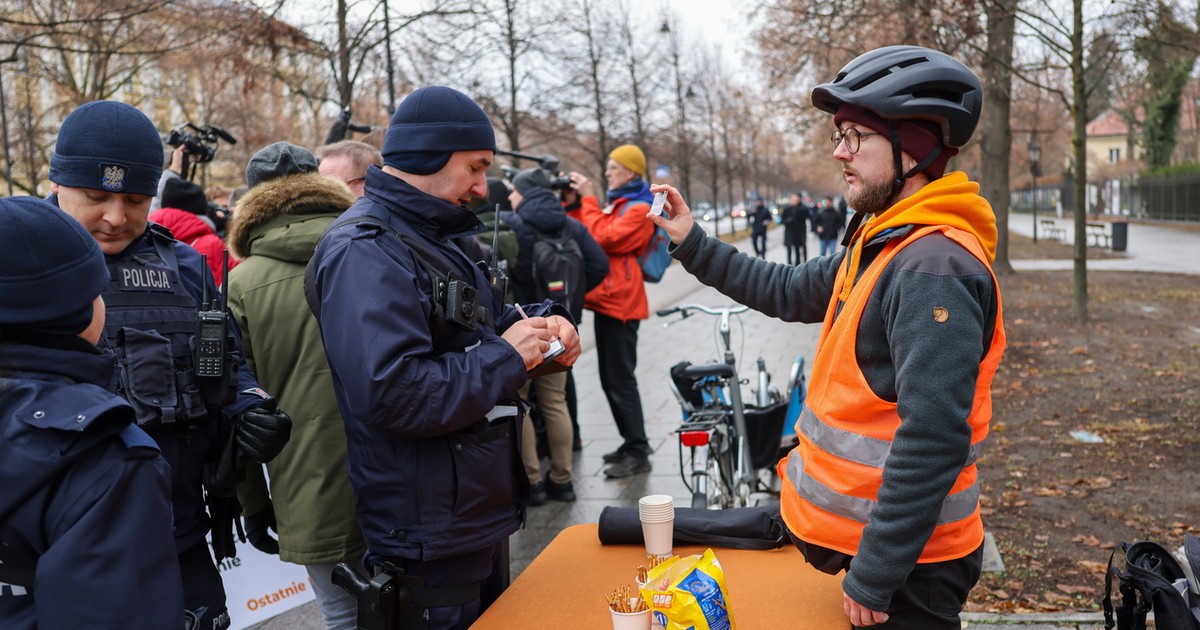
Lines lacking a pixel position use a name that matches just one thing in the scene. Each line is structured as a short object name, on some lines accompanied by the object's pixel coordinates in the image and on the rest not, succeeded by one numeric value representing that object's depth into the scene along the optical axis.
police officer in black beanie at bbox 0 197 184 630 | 1.62
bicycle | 4.81
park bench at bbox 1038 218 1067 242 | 37.59
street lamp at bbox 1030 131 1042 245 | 34.56
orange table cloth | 2.33
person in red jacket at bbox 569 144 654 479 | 6.74
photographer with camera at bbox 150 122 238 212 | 5.24
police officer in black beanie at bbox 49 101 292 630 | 2.49
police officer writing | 2.31
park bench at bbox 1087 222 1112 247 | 28.55
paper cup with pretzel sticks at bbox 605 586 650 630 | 2.07
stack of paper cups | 2.61
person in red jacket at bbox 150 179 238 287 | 4.81
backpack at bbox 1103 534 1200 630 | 2.16
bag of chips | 2.00
